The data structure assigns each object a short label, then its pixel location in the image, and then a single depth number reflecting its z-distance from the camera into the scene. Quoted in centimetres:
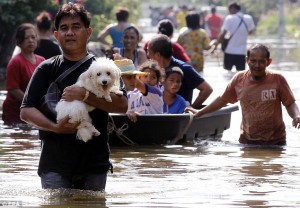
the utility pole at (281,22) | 5632
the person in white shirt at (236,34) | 2555
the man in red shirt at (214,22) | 4338
